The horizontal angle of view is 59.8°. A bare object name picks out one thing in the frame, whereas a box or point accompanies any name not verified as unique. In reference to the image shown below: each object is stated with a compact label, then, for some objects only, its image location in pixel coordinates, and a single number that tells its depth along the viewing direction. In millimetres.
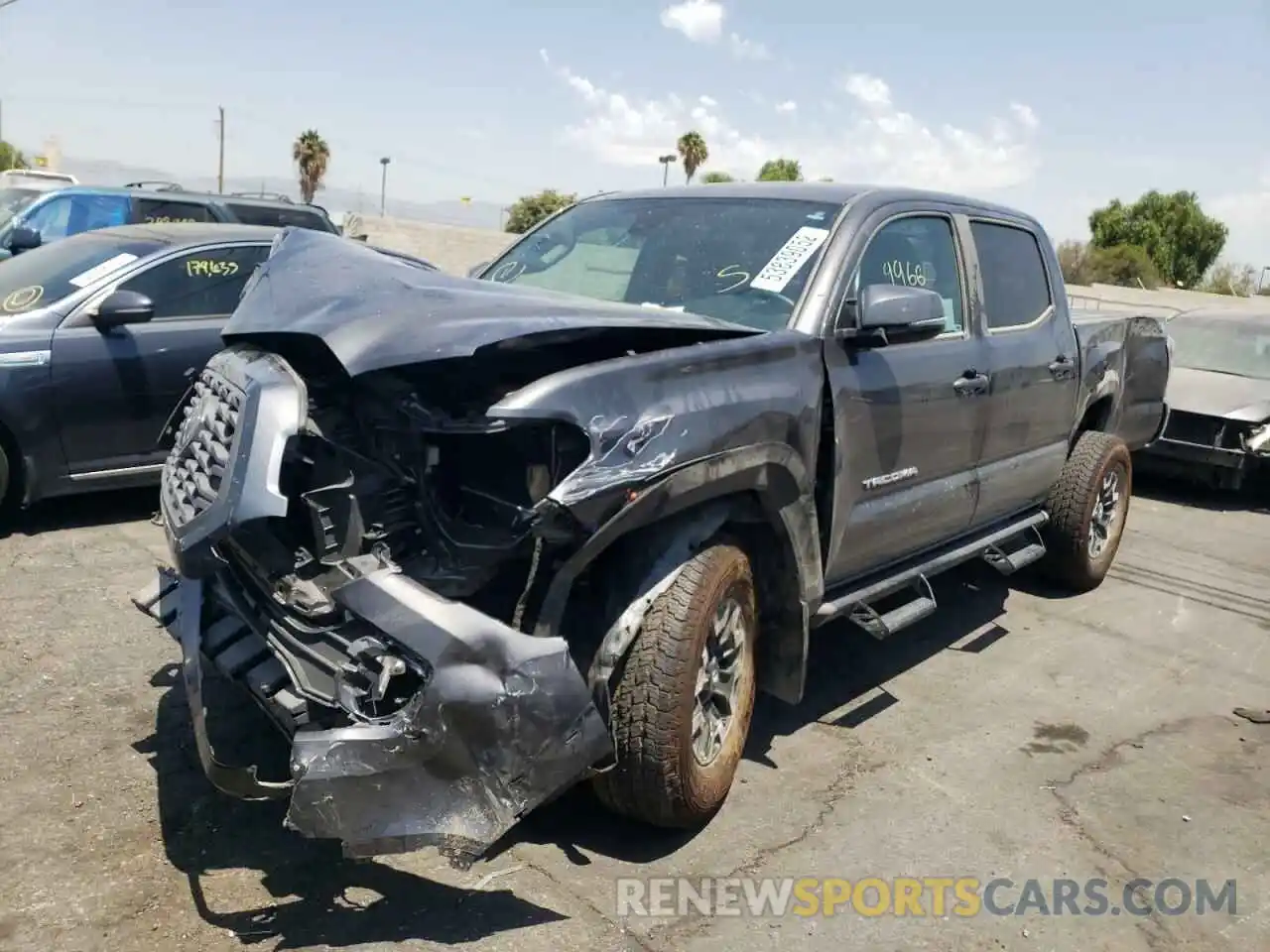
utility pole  42000
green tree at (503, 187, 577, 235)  47281
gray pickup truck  2678
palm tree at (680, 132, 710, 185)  56625
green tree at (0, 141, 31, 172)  67838
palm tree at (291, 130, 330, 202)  49406
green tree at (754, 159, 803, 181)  61594
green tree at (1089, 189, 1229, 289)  55312
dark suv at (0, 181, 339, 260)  10703
